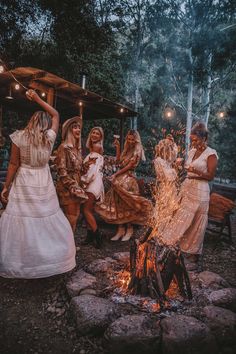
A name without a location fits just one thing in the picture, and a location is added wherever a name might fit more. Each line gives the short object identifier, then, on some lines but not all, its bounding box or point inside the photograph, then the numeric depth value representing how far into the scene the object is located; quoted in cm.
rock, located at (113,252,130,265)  415
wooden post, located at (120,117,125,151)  1202
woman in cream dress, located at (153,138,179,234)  532
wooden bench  609
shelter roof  679
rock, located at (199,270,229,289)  358
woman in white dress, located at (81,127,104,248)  531
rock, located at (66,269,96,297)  331
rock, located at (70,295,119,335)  276
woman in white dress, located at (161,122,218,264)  480
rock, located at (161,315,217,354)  248
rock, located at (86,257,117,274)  386
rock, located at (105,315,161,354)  247
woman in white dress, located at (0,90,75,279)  336
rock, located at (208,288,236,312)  317
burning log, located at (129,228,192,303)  328
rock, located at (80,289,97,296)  326
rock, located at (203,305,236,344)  273
